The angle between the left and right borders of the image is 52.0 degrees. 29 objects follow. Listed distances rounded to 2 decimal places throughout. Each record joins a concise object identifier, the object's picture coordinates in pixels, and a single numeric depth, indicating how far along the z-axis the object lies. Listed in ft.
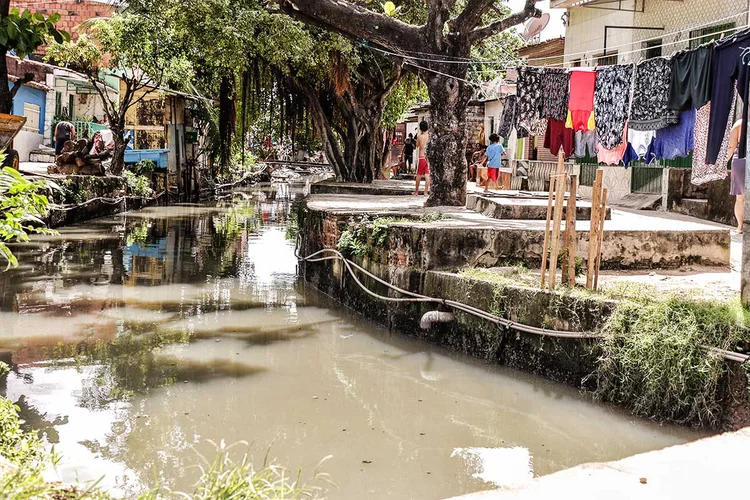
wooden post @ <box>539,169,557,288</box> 24.64
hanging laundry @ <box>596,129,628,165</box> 36.35
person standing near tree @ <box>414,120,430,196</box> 52.75
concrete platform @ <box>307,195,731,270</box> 30.91
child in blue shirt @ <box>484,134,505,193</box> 53.26
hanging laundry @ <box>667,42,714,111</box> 28.22
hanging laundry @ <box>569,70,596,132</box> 37.45
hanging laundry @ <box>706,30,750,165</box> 25.53
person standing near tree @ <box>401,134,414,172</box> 107.34
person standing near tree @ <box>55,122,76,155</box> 78.33
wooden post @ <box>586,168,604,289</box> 24.00
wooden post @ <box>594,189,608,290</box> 24.26
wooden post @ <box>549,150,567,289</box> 24.32
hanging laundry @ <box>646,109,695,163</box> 32.01
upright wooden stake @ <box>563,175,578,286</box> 25.40
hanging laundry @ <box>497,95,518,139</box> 46.75
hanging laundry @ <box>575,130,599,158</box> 42.60
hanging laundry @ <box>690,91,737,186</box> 29.43
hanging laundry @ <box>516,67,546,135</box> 39.17
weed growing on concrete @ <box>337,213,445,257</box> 34.77
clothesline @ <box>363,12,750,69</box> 43.35
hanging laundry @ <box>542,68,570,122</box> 39.10
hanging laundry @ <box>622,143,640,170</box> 35.88
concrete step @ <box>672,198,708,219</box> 48.08
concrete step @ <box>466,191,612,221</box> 36.27
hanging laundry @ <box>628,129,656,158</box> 34.30
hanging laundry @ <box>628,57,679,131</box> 32.04
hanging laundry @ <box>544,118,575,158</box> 44.19
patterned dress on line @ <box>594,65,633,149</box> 34.81
